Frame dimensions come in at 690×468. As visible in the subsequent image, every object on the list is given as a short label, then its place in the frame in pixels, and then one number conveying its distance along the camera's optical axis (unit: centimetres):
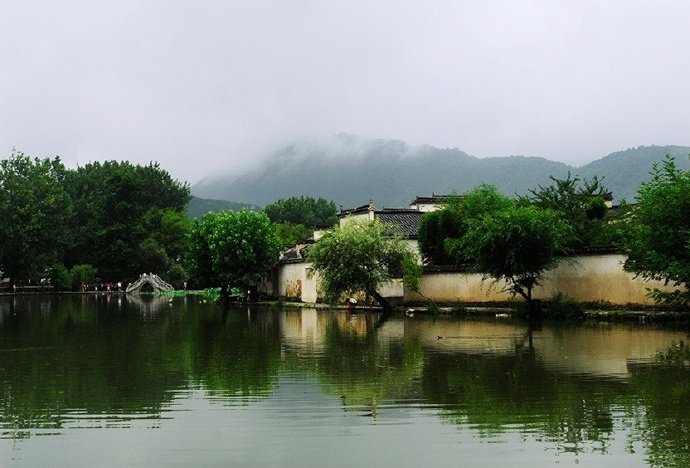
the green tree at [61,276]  8081
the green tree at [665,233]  2473
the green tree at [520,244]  3081
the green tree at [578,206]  3462
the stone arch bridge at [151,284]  8074
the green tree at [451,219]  3931
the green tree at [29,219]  7612
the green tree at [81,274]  8125
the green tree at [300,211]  11269
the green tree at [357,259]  3797
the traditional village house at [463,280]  3012
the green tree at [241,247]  5181
